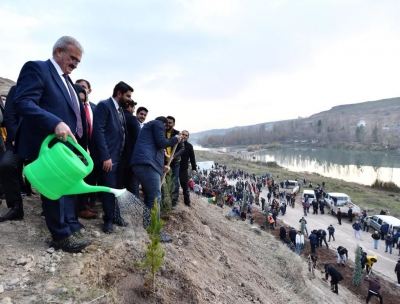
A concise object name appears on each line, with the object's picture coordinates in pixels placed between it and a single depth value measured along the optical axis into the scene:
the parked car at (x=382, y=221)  16.38
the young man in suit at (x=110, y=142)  3.40
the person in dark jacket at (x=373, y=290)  8.91
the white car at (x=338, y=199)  21.28
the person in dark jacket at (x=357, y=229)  16.45
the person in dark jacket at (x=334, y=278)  8.91
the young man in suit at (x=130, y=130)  4.25
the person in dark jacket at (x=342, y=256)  12.29
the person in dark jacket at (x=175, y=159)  5.27
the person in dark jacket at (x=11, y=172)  3.27
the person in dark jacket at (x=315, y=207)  21.55
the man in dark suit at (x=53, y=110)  2.27
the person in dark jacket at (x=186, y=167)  6.54
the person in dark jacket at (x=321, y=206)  21.83
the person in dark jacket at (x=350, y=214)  20.12
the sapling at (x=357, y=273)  10.26
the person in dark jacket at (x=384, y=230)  16.25
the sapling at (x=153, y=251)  2.32
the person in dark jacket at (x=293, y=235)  13.56
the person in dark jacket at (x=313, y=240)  12.98
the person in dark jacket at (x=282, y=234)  13.68
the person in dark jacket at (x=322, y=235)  14.19
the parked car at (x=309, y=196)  23.81
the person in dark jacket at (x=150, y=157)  3.66
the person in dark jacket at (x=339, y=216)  19.41
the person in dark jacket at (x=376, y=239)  14.71
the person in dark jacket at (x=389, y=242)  14.26
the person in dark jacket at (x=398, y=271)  10.68
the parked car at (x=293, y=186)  28.95
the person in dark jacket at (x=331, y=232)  15.61
